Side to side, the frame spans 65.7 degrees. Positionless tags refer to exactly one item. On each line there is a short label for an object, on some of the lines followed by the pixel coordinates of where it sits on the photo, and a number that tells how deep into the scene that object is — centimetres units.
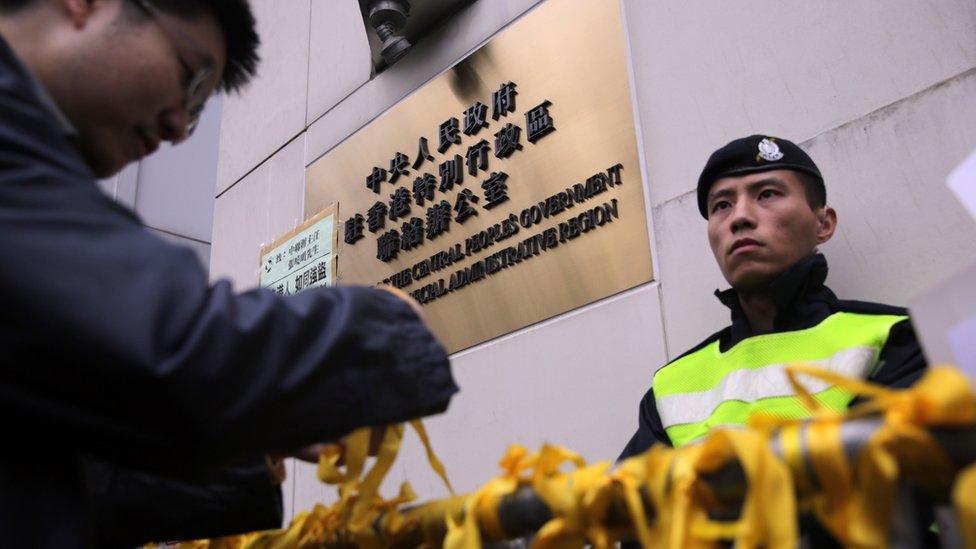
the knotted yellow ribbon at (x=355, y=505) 92
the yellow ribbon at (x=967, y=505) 50
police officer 137
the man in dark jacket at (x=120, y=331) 60
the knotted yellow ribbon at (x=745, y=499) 60
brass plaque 214
